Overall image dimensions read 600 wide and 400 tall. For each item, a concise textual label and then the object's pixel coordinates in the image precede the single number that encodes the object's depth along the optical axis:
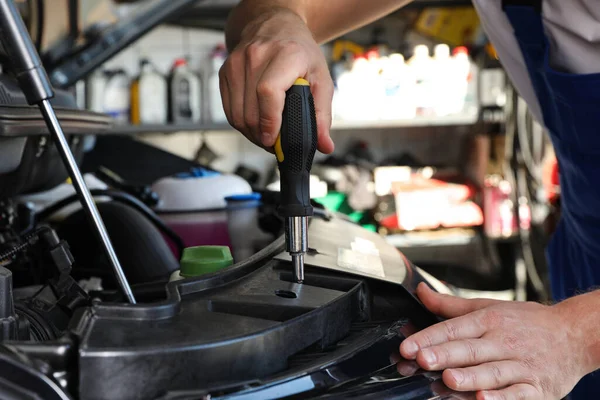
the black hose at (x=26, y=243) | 0.67
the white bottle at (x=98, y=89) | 3.04
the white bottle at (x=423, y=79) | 3.12
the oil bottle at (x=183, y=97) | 3.06
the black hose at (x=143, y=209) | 1.03
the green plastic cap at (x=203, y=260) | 0.67
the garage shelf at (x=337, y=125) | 3.01
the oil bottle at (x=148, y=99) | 3.04
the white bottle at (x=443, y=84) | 3.15
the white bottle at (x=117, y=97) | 3.06
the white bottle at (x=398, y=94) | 3.12
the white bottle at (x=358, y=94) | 3.09
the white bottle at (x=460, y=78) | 3.16
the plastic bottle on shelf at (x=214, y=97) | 3.08
